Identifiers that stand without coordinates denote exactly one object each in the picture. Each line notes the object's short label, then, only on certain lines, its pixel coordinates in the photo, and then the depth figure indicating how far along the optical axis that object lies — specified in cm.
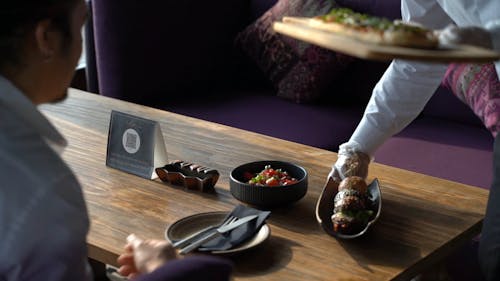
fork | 216
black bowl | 233
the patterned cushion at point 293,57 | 397
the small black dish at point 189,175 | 246
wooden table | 213
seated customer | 166
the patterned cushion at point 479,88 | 327
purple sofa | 360
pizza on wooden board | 188
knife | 215
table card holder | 254
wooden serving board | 176
